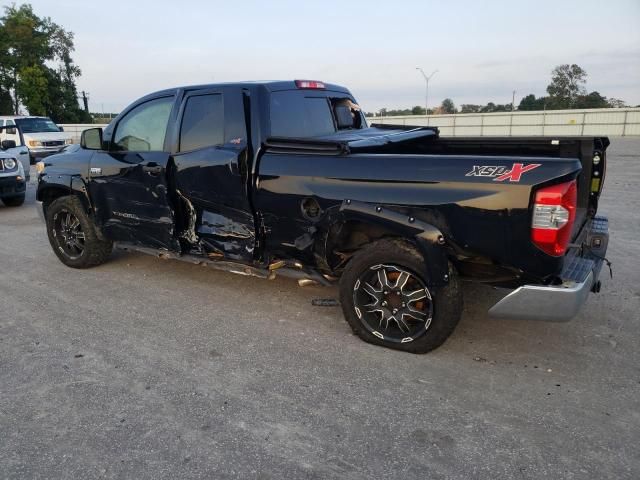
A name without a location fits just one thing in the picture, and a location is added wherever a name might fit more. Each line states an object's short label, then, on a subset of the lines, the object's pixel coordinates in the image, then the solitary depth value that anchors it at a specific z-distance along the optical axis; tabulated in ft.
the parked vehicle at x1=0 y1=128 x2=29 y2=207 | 33.68
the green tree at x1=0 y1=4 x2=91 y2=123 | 134.82
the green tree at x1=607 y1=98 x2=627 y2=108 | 218.65
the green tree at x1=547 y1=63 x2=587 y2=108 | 230.07
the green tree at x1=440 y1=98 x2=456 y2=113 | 270.30
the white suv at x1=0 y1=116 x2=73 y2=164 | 63.46
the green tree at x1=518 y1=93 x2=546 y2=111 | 235.77
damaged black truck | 10.75
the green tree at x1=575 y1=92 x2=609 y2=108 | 218.79
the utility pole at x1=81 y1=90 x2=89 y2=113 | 164.45
